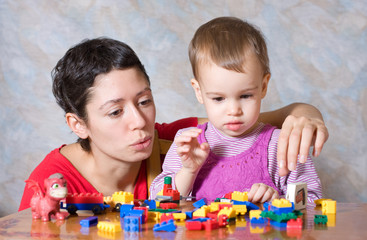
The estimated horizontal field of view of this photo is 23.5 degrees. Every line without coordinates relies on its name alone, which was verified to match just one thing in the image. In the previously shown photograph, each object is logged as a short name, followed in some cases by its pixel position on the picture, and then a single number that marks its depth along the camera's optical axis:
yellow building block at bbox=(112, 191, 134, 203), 1.05
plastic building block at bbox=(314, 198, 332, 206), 1.09
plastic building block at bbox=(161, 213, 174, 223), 0.98
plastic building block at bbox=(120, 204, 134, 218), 1.01
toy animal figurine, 1.00
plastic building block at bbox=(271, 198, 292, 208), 0.98
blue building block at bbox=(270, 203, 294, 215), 0.98
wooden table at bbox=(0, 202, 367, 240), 0.92
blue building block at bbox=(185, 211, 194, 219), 1.00
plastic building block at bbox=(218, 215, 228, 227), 0.96
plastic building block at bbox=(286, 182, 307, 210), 1.03
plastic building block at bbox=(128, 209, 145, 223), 0.97
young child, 1.16
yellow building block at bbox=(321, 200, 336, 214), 1.02
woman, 1.26
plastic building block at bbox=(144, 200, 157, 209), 1.05
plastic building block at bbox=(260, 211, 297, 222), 0.96
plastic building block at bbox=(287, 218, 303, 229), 0.95
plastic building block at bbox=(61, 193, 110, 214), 1.04
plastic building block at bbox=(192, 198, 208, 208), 1.06
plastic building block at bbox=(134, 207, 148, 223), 0.98
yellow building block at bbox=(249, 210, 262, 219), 0.99
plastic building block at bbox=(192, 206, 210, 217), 0.99
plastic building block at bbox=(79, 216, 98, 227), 0.97
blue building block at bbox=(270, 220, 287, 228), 0.96
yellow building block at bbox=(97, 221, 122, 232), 0.94
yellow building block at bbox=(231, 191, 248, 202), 1.04
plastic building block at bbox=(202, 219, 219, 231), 0.95
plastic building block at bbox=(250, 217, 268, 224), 0.97
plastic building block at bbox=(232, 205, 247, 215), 1.01
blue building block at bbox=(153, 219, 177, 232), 0.94
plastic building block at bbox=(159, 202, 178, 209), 1.05
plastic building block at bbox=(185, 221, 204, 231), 0.95
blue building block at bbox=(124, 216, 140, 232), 0.95
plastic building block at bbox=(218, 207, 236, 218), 0.98
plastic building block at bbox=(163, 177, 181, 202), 1.09
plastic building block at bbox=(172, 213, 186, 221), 0.99
